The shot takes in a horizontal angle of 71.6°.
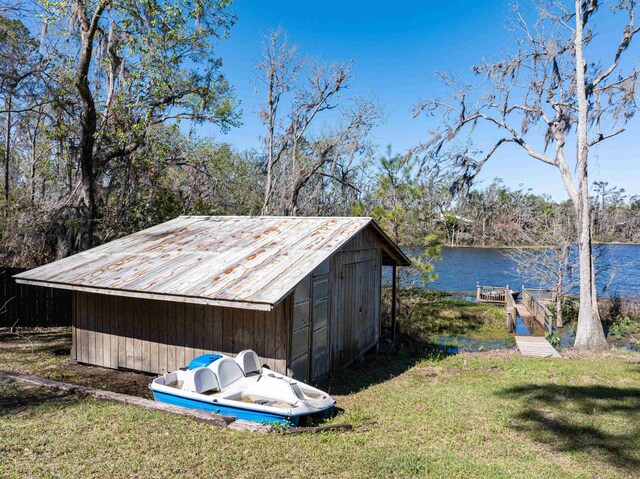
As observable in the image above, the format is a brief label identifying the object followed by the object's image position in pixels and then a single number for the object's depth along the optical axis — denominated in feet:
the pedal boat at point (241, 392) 19.95
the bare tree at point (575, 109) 45.78
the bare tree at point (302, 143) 86.94
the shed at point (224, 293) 25.20
